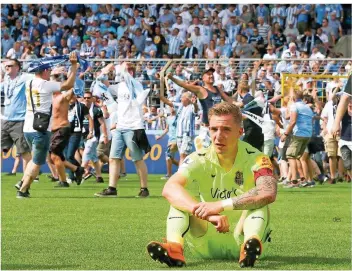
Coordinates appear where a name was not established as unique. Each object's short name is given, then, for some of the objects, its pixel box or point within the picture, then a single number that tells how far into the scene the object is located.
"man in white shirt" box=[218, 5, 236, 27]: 35.20
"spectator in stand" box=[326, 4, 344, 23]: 35.59
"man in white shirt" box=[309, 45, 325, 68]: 31.30
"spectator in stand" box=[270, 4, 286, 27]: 35.38
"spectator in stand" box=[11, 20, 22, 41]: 36.72
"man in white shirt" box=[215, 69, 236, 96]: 28.27
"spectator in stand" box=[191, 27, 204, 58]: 33.94
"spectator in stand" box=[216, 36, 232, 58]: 33.31
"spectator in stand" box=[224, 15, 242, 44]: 34.56
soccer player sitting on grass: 8.65
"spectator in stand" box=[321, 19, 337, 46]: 34.41
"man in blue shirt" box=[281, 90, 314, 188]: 23.58
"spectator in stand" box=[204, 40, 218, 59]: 32.62
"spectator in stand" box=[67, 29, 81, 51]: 35.56
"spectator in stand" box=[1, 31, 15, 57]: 35.28
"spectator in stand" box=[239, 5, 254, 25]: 35.38
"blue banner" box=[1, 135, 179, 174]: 29.16
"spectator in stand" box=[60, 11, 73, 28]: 37.31
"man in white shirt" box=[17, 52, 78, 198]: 17.77
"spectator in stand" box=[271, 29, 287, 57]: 33.53
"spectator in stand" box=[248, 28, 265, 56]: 33.66
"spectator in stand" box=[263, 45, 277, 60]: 31.47
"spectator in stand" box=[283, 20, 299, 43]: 34.06
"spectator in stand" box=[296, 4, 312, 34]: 35.25
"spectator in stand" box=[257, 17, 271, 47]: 34.19
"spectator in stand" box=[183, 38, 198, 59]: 33.28
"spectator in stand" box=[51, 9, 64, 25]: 37.60
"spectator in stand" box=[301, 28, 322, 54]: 33.56
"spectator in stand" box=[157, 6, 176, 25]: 35.97
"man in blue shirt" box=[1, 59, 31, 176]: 21.78
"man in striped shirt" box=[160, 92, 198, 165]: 24.95
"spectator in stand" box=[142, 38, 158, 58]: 33.94
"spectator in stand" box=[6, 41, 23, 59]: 33.08
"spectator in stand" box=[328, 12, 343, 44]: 34.91
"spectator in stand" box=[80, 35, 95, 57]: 33.22
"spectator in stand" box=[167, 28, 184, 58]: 34.09
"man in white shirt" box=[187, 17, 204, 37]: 34.69
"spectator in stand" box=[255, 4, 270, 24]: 35.45
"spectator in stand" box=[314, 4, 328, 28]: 35.56
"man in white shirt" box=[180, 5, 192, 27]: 35.44
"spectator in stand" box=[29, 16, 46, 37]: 36.81
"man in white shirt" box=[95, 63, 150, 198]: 18.58
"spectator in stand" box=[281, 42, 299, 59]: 30.49
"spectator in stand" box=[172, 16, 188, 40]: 34.88
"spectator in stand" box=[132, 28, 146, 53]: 34.94
